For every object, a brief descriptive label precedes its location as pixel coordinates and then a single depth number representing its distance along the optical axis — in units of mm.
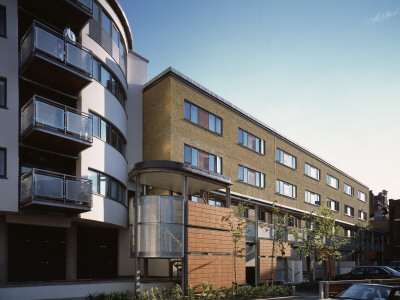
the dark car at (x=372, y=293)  11633
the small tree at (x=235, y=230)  22875
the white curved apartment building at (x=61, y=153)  18453
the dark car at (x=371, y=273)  26919
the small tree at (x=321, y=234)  28766
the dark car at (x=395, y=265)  33375
